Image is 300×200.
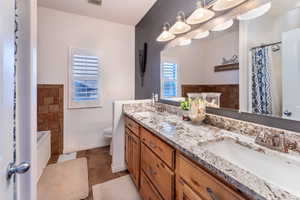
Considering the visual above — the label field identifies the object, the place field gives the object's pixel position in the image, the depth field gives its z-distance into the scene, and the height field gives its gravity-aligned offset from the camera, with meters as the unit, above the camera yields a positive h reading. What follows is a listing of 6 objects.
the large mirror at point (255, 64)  0.91 +0.29
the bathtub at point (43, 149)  1.92 -0.73
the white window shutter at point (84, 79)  2.77 +0.39
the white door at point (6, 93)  0.49 +0.02
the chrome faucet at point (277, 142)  0.81 -0.25
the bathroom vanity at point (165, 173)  0.69 -0.47
